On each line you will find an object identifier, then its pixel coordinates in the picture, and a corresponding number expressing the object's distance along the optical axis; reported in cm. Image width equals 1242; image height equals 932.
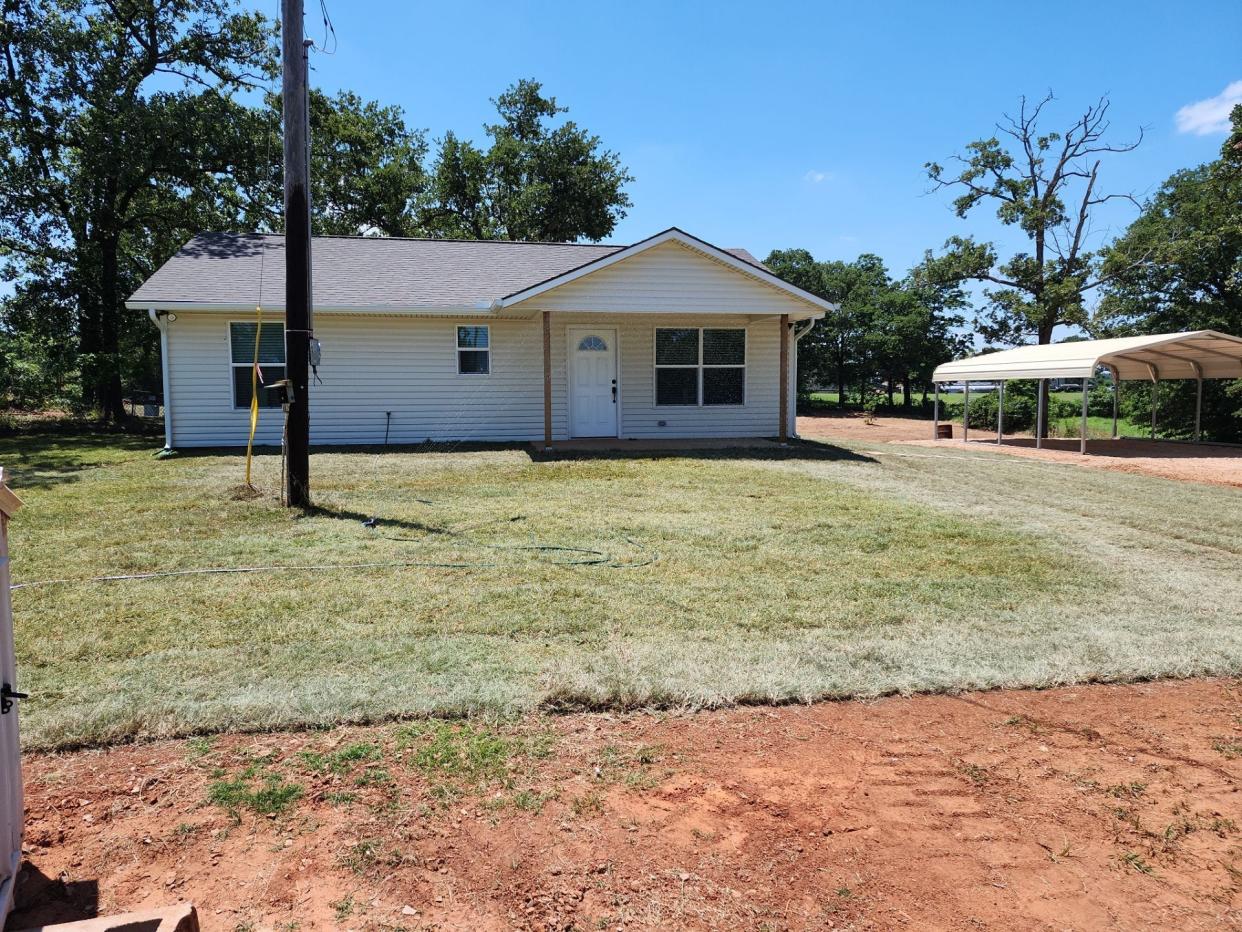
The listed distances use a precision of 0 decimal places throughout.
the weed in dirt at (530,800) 262
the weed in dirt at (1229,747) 311
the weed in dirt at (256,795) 260
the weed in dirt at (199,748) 296
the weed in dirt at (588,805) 261
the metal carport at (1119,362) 1539
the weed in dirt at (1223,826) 257
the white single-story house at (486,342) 1341
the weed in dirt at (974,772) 288
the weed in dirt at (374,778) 276
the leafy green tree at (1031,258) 2605
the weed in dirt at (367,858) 231
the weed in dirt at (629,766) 284
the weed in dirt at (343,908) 210
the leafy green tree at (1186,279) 2100
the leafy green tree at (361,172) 2662
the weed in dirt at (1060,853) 241
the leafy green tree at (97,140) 1886
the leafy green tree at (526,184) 2995
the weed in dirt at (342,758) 288
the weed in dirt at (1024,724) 332
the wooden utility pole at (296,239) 752
